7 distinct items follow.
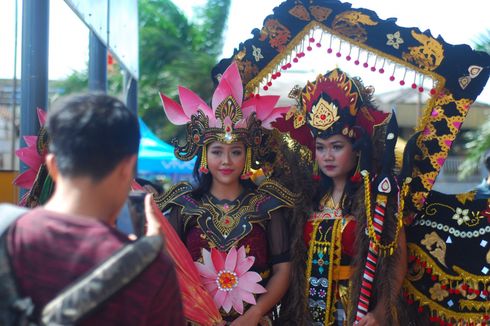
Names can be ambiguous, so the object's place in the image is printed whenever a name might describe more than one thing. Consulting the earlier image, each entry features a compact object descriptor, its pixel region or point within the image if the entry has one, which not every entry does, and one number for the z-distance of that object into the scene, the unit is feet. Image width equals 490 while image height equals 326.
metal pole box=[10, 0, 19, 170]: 13.15
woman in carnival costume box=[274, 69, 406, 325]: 10.75
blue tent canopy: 37.45
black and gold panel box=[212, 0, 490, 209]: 11.34
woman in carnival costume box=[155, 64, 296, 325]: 10.96
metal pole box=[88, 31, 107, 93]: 17.57
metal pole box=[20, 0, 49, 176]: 11.25
